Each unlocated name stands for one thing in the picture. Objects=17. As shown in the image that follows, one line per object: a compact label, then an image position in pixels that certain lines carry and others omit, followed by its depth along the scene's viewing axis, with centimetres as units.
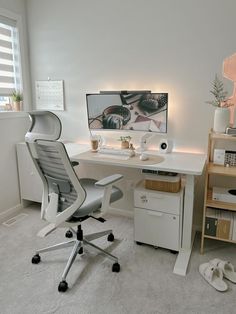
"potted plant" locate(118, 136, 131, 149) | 253
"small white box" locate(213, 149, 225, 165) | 209
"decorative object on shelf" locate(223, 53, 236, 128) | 203
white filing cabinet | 205
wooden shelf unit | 194
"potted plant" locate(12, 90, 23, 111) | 285
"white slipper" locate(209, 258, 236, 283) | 181
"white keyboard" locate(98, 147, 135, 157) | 230
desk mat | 210
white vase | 199
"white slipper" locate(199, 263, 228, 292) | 173
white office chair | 164
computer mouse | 216
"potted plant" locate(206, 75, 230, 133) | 199
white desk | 191
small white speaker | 236
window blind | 271
